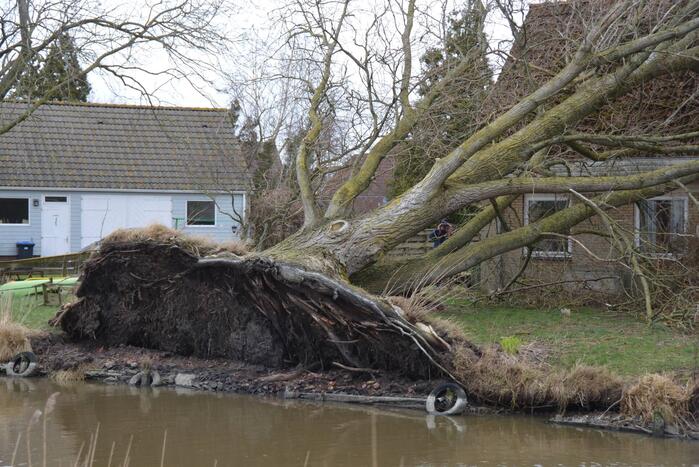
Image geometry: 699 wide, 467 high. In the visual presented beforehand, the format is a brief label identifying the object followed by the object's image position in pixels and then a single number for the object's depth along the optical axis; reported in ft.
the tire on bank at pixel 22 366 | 40.57
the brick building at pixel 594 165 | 49.14
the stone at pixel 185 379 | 38.70
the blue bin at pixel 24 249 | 87.45
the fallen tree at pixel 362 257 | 35.68
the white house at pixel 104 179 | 89.04
